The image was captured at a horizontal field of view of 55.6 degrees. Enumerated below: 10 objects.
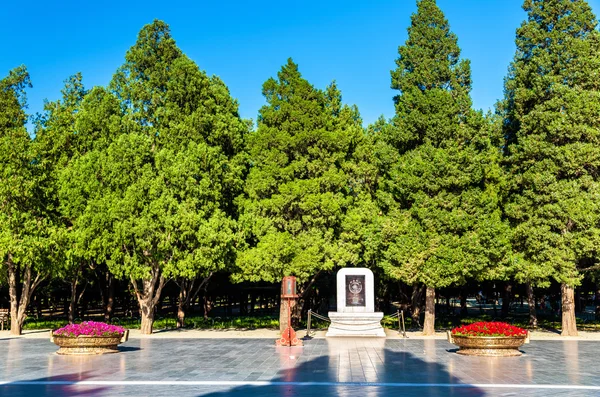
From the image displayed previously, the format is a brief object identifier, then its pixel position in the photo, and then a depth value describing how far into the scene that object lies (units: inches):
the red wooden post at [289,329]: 850.8
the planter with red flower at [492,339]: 698.2
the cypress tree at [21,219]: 1035.3
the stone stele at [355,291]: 1102.4
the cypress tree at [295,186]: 1078.4
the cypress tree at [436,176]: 1029.8
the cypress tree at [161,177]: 1035.9
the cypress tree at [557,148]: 1038.4
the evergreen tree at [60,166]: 1082.1
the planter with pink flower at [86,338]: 730.8
